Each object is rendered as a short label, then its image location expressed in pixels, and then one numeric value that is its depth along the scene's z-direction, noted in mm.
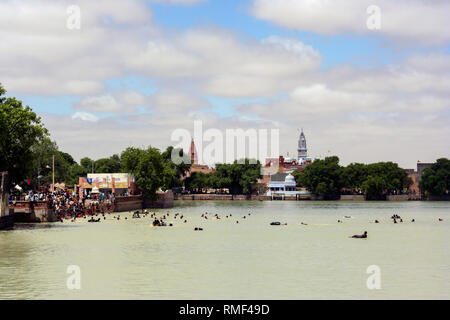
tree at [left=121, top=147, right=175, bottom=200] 126875
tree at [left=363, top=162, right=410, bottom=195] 193250
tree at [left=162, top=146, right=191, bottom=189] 178250
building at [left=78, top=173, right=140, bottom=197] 113475
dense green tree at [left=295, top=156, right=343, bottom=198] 195000
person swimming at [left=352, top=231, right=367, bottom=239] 61888
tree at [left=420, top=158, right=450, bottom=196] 191625
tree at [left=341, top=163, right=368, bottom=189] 197125
